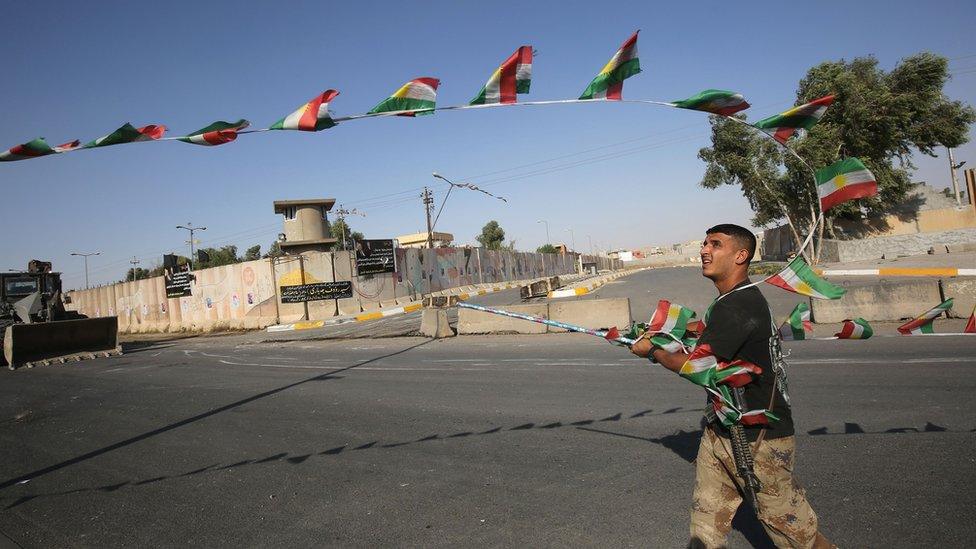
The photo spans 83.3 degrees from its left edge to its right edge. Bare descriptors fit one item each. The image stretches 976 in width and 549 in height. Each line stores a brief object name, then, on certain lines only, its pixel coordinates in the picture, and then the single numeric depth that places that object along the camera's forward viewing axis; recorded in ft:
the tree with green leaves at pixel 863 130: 113.60
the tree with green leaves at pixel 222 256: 212.43
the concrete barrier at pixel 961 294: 36.47
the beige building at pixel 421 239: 318.41
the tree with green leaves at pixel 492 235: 302.25
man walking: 8.41
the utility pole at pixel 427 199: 138.00
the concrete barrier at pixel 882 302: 38.19
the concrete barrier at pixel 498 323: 49.21
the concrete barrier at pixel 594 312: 47.16
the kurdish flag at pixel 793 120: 14.84
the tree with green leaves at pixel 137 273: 229.45
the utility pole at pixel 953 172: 146.61
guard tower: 125.80
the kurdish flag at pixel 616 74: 18.37
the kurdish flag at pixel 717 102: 16.33
